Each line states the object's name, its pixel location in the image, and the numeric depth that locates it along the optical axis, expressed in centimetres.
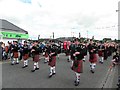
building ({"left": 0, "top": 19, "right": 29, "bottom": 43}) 1114
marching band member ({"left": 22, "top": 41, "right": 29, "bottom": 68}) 548
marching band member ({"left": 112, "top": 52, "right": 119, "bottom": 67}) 635
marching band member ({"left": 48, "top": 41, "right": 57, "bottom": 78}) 431
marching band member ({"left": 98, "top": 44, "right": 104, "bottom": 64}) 715
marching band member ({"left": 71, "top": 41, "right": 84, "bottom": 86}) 372
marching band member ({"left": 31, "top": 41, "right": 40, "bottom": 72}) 500
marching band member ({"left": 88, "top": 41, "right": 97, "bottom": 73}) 525
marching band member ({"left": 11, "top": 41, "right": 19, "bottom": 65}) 593
